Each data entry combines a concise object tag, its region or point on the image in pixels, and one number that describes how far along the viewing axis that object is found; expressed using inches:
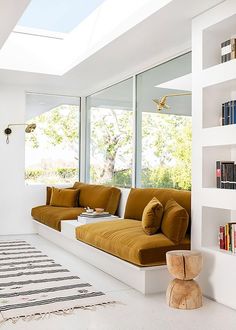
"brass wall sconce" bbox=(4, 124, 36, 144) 271.3
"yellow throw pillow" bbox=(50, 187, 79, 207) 257.1
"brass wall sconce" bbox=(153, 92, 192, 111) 176.6
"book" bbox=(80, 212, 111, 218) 206.8
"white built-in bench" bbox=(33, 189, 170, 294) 140.2
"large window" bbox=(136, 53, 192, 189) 185.2
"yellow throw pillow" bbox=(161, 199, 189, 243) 144.3
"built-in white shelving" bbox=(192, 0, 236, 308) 134.3
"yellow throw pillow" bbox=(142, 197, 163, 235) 151.1
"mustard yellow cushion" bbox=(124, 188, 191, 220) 162.6
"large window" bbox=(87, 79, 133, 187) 238.7
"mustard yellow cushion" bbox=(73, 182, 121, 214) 231.6
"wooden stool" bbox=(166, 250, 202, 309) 126.0
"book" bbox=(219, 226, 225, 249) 138.2
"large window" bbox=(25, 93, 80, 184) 283.1
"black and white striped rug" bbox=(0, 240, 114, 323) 122.5
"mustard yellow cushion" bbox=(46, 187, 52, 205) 273.1
